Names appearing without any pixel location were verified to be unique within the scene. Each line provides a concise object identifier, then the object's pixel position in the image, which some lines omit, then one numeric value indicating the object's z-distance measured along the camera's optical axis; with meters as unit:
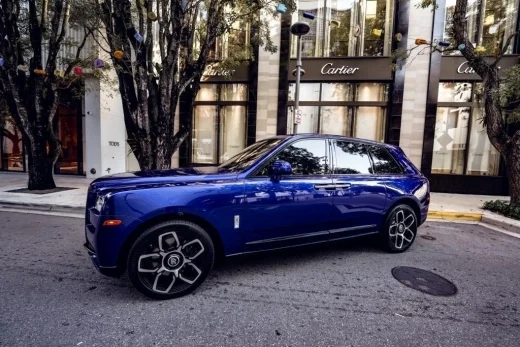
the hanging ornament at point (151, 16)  6.67
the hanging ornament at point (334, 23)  10.74
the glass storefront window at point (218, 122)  12.57
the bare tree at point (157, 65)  6.93
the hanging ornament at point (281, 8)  7.15
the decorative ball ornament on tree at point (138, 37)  6.77
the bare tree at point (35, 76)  8.37
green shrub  7.09
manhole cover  3.39
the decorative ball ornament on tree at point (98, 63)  7.94
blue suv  2.90
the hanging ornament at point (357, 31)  11.45
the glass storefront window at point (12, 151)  14.80
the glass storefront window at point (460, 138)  10.73
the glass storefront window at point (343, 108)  11.26
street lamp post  7.27
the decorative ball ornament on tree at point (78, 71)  9.09
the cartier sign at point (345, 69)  10.98
